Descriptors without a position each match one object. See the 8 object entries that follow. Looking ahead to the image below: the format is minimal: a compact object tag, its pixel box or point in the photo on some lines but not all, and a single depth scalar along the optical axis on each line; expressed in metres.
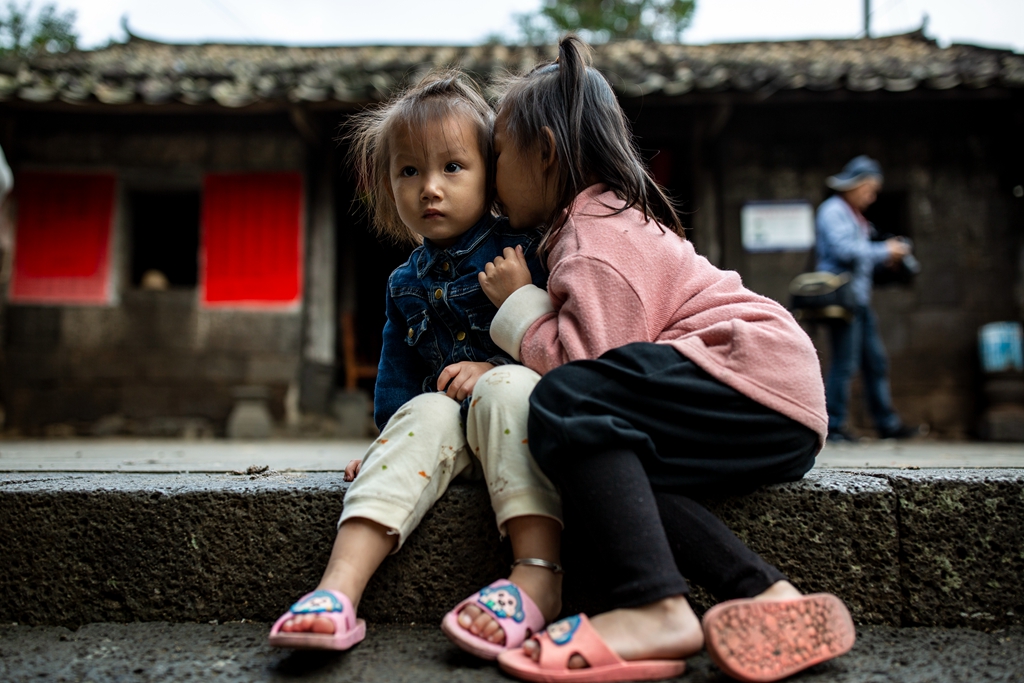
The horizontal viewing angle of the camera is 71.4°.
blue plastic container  5.59
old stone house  5.88
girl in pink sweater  1.09
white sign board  5.92
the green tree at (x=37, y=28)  10.74
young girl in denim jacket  1.18
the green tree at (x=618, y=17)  16.84
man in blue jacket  4.54
